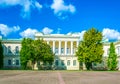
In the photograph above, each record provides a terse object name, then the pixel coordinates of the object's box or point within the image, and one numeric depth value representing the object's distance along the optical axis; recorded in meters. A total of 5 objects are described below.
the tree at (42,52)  26.60
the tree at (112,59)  27.98
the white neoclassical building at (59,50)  32.22
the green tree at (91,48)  25.22
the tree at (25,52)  26.38
